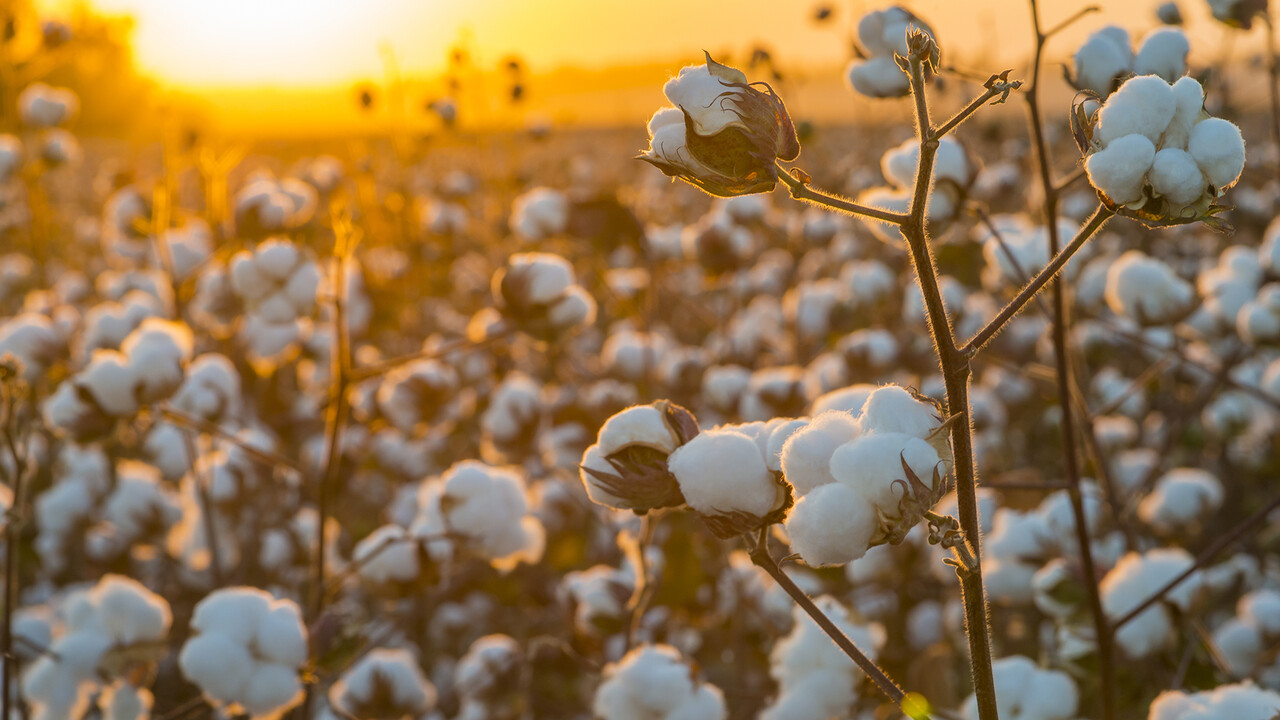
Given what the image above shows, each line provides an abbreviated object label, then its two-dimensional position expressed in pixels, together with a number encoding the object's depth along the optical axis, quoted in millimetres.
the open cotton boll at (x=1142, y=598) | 1554
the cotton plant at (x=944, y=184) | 1573
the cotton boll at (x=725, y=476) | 725
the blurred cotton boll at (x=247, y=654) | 1284
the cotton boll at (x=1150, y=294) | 1970
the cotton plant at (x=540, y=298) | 1717
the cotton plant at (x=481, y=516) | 1531
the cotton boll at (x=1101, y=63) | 1241
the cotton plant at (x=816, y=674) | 1263
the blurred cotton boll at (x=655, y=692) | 1213
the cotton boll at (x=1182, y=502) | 2438
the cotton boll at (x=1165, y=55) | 1225
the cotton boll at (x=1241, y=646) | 2076
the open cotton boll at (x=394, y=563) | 1654
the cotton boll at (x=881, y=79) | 1422
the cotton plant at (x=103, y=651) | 1592
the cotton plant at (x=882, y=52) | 1408
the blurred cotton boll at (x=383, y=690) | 1849
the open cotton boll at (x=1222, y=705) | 993
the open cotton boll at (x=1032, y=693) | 1354
